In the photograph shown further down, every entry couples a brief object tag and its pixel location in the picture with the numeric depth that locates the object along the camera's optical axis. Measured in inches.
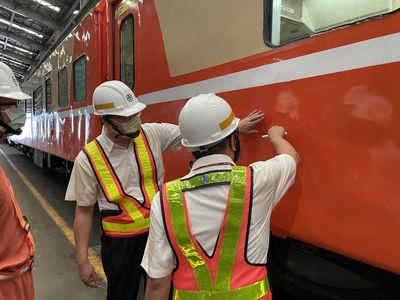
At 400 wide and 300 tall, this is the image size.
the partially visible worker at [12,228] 69.7
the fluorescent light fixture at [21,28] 842.6
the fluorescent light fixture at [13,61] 1302.3
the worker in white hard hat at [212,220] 60.2
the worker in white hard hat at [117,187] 93.9
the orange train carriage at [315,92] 57.0
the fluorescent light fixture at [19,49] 1105.4
